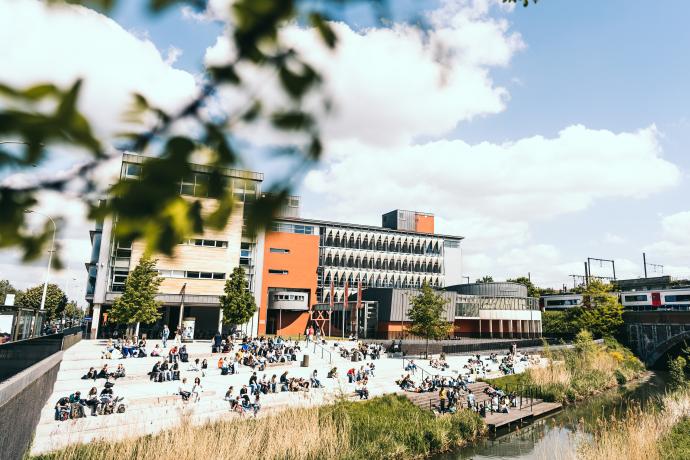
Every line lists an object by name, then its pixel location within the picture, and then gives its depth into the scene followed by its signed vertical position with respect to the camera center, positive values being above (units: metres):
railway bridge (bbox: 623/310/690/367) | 53.19 -2.76
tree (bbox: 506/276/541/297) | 97.08 +5.37
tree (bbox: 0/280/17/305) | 108.25 +3.86
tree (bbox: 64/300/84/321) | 119.31 -2.31
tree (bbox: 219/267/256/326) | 45.09 +0.43
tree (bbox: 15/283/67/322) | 74.38 +0.27
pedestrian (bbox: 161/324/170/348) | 36.25 -2.68
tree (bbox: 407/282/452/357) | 41.53 -0.90
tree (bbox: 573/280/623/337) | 60.59 -0.29
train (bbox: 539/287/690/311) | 61.41 +1.96
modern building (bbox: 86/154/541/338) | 48.41 +3.54
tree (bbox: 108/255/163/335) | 39.16 +0.26
